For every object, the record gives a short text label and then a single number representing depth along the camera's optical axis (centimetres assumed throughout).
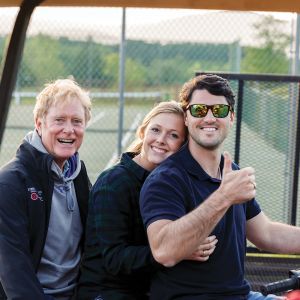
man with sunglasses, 403
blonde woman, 445
